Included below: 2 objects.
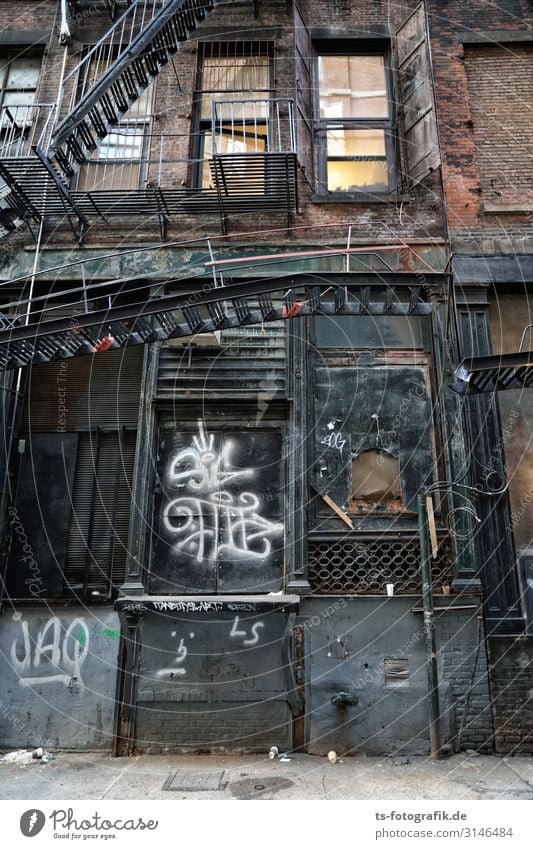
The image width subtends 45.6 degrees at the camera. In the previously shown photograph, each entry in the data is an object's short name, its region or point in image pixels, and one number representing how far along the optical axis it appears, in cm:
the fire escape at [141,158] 1010
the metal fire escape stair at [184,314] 839
